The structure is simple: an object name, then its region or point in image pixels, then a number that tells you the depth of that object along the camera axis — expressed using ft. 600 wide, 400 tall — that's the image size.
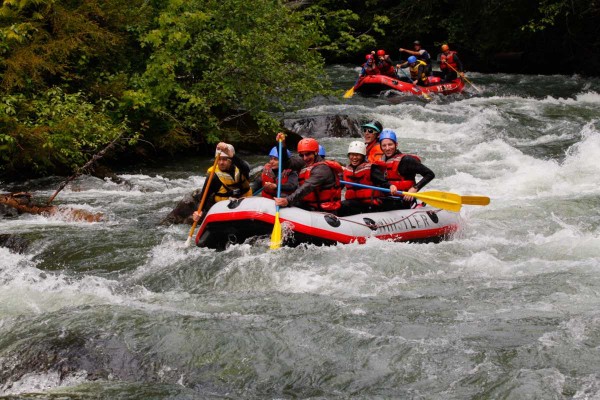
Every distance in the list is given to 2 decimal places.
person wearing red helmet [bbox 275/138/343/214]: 53.11
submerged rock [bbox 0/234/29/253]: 52.80
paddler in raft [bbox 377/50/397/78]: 126.11
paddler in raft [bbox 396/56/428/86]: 125.39
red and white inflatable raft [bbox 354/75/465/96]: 122.83
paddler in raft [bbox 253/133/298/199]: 55.11
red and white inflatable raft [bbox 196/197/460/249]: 50.06
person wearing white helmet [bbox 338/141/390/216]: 55.72
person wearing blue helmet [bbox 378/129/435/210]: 55.98
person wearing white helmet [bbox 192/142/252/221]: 56.44
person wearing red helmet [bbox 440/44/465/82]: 126.72
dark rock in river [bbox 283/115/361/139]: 96.68
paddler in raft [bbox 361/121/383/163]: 58.49
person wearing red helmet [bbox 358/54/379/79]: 125.18
